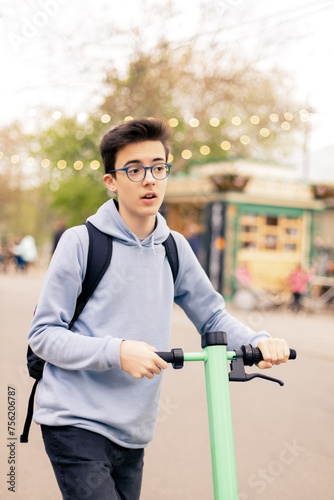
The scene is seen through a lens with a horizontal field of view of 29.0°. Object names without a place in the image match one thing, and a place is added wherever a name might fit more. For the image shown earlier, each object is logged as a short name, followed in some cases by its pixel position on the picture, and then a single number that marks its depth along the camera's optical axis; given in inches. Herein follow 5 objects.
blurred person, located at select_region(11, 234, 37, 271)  829.2
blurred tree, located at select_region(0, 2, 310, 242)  581.9
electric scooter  58.5
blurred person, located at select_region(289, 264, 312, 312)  500.7
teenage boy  67.8
